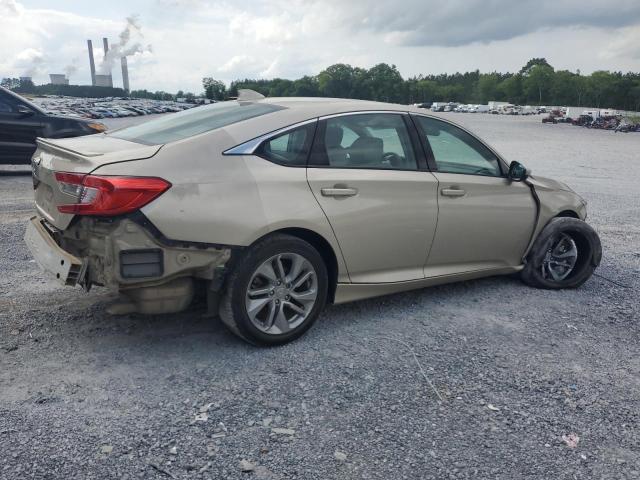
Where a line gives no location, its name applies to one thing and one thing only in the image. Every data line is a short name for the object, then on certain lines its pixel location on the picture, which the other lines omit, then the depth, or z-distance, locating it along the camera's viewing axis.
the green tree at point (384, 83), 159.75
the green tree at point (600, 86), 126.81
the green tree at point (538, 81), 150.62
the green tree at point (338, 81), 158.75
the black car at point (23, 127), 10.11
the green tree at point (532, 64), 172.65
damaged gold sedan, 3.31
